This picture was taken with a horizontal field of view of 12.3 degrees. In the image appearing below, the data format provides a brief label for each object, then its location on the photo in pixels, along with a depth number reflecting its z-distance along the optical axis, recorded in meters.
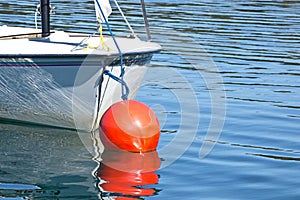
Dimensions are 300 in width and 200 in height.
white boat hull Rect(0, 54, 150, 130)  17.30
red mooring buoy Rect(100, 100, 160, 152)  16.10
